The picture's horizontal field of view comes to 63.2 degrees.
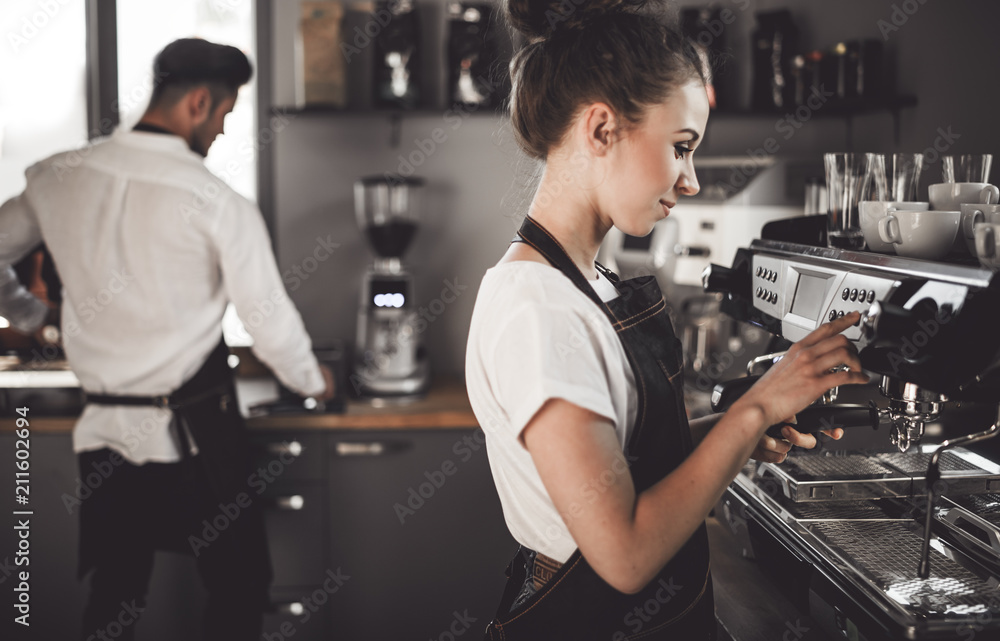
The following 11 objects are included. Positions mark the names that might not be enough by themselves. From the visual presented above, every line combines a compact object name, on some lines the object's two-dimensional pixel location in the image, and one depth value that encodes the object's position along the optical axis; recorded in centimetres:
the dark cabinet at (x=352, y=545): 227
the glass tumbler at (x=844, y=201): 114
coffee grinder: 251
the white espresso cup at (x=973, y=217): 91
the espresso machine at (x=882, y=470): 78
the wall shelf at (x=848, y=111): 255
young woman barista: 78
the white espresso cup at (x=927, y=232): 92
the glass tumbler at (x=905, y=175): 112
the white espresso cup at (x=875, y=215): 101
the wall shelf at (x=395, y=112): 265
